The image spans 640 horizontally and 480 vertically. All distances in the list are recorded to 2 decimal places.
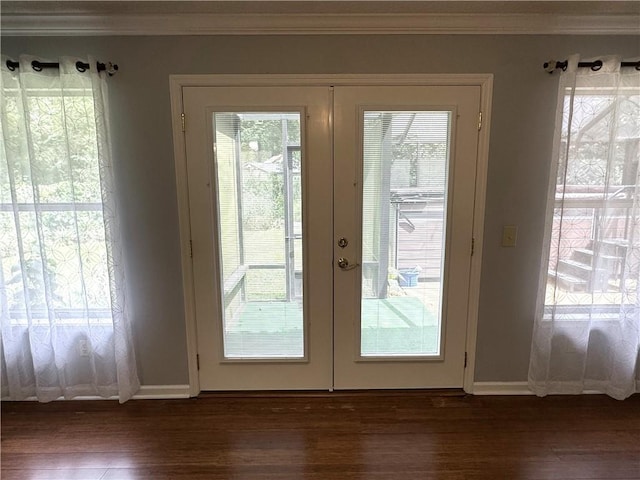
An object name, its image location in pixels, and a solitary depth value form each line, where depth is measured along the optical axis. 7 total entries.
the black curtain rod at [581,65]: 1.78
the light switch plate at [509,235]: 2.03
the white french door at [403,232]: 1.93
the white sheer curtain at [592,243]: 1.84
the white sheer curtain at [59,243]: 1.82
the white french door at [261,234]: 1.93
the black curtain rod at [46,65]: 1.77
